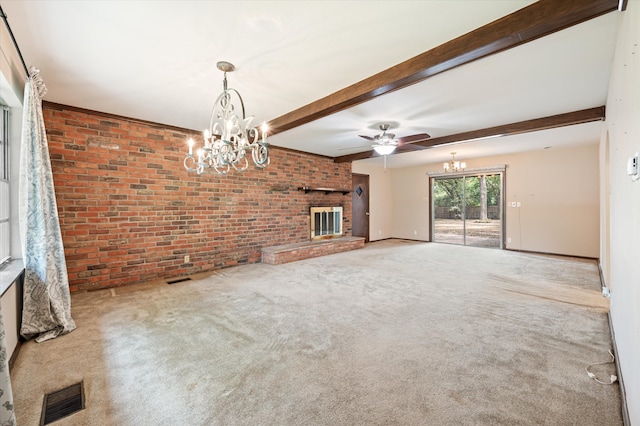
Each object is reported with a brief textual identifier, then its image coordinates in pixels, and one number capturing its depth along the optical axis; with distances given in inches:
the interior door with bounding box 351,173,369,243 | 305.4
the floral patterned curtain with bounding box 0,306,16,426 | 40.5
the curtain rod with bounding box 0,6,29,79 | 71.1
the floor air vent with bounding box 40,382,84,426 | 59.0
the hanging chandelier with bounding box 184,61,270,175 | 90.7
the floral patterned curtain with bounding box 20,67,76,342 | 91.6
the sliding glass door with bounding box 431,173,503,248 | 291.2
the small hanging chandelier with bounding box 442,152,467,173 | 264.2
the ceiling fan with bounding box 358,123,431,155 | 161.3
